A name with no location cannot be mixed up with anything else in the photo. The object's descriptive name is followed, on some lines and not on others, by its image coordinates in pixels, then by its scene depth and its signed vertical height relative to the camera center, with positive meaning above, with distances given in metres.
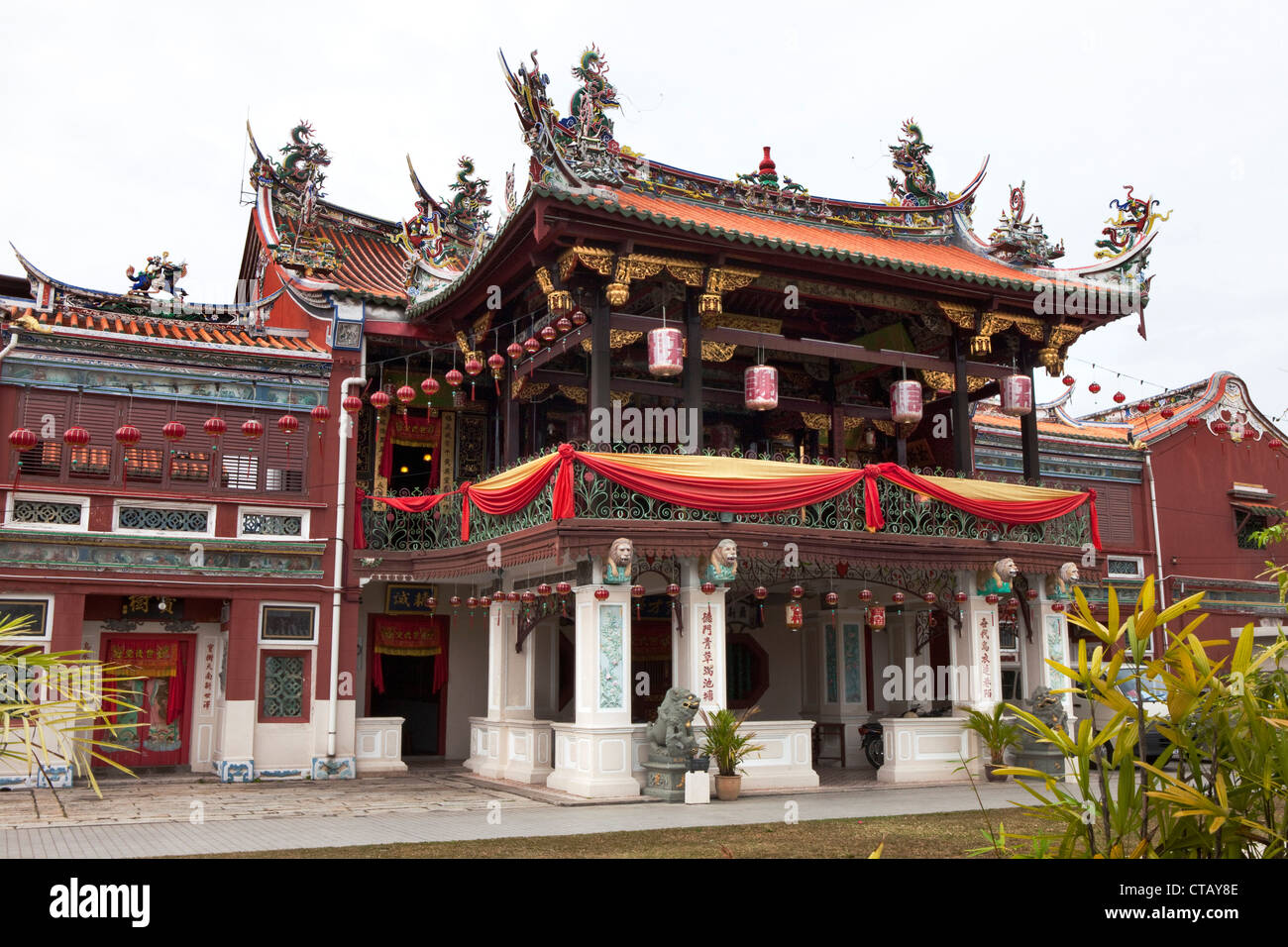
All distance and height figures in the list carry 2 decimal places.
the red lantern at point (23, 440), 14.56 +2.79
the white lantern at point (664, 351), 14.51 +3.88
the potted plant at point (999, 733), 13.68 -1.09
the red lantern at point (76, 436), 14.46 +2.80
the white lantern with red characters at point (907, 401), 16.48 +3.65
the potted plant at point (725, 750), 13.83 -1.23
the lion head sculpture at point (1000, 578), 15.99 +1.03
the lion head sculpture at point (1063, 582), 16.88 +1.01
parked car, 18.78 -1.17
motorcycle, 17.89 -1.51
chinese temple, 14.32 +3.16
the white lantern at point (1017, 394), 17.09 +3.89
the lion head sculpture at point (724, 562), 14.11 +1.12
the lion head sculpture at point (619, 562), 13.58 +1.09
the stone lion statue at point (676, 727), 13.60 -0.93
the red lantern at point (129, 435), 14.83 +2.89
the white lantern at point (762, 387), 15.37 +3.60
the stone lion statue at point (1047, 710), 15.73 -0.86
